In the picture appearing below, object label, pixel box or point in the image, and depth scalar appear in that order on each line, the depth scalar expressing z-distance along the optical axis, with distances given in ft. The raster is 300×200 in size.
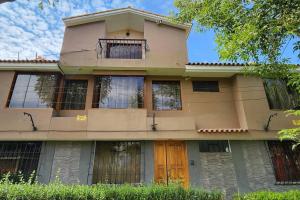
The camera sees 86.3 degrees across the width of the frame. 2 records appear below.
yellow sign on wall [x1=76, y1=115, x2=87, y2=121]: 23.19
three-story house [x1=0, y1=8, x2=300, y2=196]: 22.50
